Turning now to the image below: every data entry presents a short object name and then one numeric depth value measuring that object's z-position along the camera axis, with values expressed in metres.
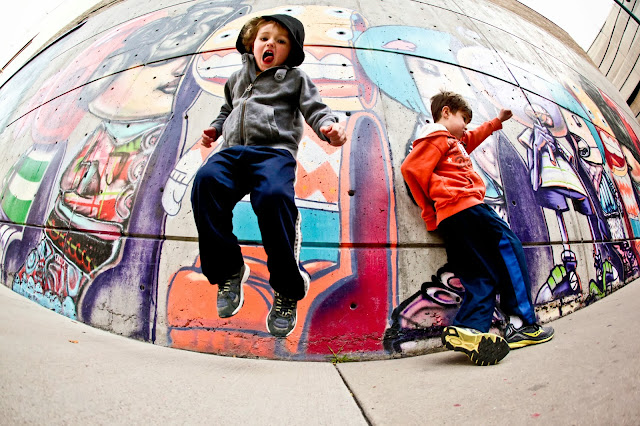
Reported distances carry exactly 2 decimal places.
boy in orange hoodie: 2.40
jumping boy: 1.76
